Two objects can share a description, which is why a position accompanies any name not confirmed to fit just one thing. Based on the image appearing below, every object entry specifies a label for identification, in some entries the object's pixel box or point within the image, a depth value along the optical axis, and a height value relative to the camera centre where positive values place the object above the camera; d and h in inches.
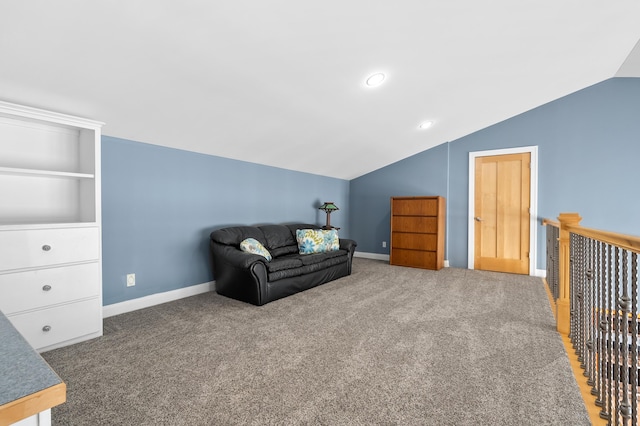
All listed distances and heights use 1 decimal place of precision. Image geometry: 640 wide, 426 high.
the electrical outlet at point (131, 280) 119.2 -27.7
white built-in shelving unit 82.0 -4.9
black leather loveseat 126.0 -25.6
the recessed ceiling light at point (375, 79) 118.8 +53.2
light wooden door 190.4 -0.5
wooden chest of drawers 200.4 -13.6
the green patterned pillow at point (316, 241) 172.6 -17.2
